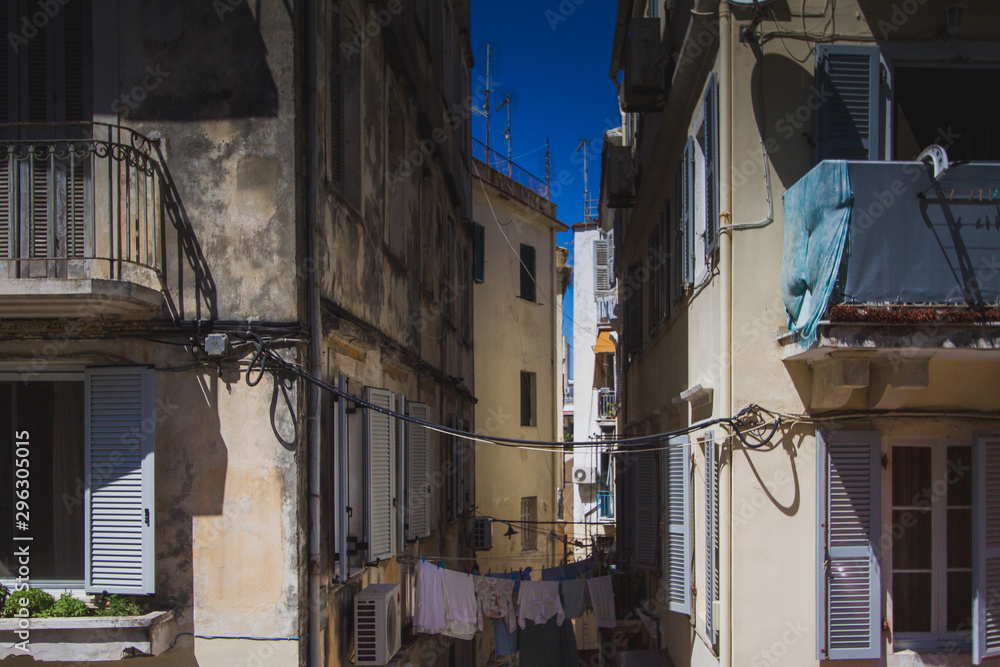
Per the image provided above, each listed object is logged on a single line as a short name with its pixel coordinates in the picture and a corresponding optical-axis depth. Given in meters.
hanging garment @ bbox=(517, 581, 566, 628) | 10.95
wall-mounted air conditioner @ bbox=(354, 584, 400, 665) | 8.25
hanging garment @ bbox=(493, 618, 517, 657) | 11.60
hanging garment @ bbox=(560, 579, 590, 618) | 11.21
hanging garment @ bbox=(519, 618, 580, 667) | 12.98
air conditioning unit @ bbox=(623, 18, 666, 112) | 10.25
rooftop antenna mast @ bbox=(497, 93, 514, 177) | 26.70
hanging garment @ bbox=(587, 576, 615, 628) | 11.38
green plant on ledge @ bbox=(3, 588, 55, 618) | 6.82
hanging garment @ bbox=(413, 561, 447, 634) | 10.23
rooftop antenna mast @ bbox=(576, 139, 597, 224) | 34.16
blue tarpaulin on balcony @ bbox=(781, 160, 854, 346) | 6.32
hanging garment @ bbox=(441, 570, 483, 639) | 10.38
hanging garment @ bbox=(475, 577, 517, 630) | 10.70
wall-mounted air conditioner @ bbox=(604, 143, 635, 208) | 14.34
